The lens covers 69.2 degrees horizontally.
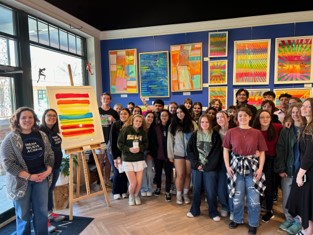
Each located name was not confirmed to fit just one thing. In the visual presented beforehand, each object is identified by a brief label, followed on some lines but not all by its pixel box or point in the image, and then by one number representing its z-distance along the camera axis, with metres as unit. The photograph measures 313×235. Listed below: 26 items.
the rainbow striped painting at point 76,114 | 2.85
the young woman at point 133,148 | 3.09
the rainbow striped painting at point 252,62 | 4.23
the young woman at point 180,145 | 3.10
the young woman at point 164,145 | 3.31
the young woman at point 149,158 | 3.36
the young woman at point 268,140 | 2.57
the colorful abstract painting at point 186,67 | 4.54
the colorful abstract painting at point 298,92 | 4.10
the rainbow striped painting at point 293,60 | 4.05
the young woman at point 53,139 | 2.69
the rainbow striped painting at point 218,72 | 4.43
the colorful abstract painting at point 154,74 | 4.72
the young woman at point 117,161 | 3.27
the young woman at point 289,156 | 2.34
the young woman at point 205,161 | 2.68
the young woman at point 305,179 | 2.00
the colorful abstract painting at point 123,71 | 4.91
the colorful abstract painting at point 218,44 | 4.37
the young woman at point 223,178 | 2.70
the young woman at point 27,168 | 2.04
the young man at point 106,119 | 3.72
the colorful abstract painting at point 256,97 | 4.31
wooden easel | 2.85
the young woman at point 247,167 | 2.41
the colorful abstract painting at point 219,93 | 4.49
